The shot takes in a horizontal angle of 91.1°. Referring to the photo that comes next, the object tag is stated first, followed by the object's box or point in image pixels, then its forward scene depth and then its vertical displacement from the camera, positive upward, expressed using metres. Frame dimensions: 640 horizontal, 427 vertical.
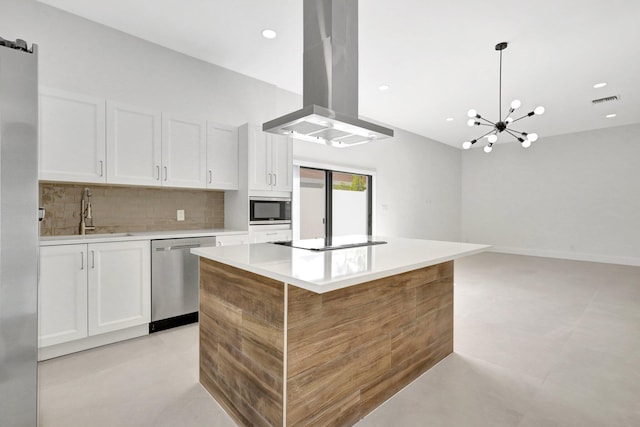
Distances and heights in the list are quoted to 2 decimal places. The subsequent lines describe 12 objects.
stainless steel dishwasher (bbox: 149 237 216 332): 2.92 -0.68
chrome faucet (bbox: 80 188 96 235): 2.92 +0.01
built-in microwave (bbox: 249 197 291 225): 3.64 +0.03
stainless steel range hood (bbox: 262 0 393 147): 2.17 +1.02
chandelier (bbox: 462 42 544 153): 3.41 +1.18
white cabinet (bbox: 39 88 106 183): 2.52 +0.63
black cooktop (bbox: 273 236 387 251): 2.15 -0.23
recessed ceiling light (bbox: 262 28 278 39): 3.07 +1.78
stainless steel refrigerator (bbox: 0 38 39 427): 1.23 -0.09
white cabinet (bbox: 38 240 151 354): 2.38 -0.64
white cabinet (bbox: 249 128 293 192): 3.63 +0.61
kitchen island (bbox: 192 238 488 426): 1.45 -0.64
